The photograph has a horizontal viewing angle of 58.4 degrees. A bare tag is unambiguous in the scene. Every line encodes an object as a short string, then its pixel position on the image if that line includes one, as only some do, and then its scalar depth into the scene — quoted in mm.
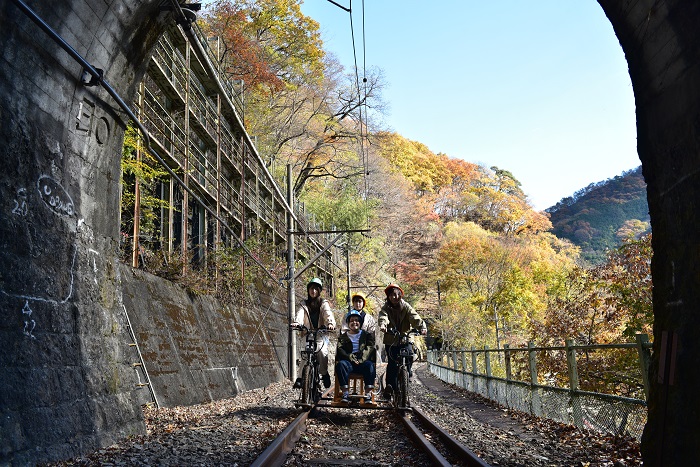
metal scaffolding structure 16641
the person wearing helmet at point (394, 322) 9531
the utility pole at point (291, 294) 21422
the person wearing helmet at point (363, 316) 9638
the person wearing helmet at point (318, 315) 9344
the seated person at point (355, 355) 9227
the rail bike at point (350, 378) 9133
